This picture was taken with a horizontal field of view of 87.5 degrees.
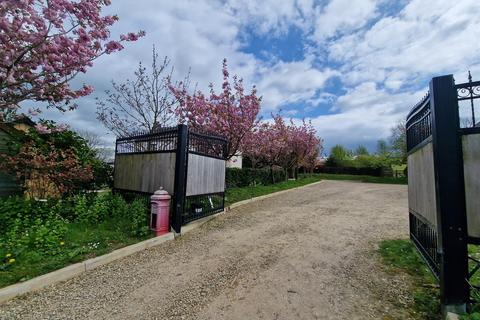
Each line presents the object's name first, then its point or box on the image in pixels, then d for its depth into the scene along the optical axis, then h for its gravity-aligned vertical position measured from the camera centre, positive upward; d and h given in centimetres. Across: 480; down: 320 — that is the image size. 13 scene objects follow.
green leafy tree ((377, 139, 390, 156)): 3197 +408
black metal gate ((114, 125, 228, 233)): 580 +16
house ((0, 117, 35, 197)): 696 -14
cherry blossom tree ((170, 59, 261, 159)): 1035 +267
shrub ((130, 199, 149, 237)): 521 -101
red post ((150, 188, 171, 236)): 537 -83
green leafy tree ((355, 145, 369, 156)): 4378 +466
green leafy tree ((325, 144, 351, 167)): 3525 +307
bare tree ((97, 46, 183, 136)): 1135 +316
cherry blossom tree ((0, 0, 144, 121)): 421 +226
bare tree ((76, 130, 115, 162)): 958 +140
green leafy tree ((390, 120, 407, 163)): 2489 +366
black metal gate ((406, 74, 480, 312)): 254 -9
